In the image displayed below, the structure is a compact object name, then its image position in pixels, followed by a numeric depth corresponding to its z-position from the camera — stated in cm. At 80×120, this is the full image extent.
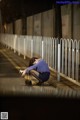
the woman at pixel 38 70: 1141
